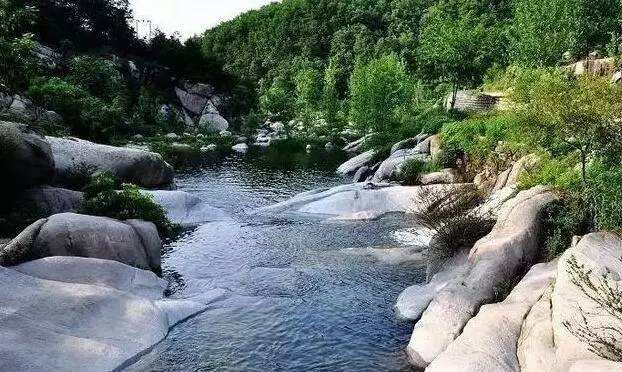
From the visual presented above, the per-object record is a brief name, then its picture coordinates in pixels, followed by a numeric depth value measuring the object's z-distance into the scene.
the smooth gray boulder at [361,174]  45.87
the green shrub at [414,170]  38.31
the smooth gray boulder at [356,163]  49.66
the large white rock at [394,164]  40.12
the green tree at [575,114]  17.39
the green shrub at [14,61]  17.48
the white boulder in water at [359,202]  31.37
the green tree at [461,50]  59.03
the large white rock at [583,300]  10.38
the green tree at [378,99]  53.31
